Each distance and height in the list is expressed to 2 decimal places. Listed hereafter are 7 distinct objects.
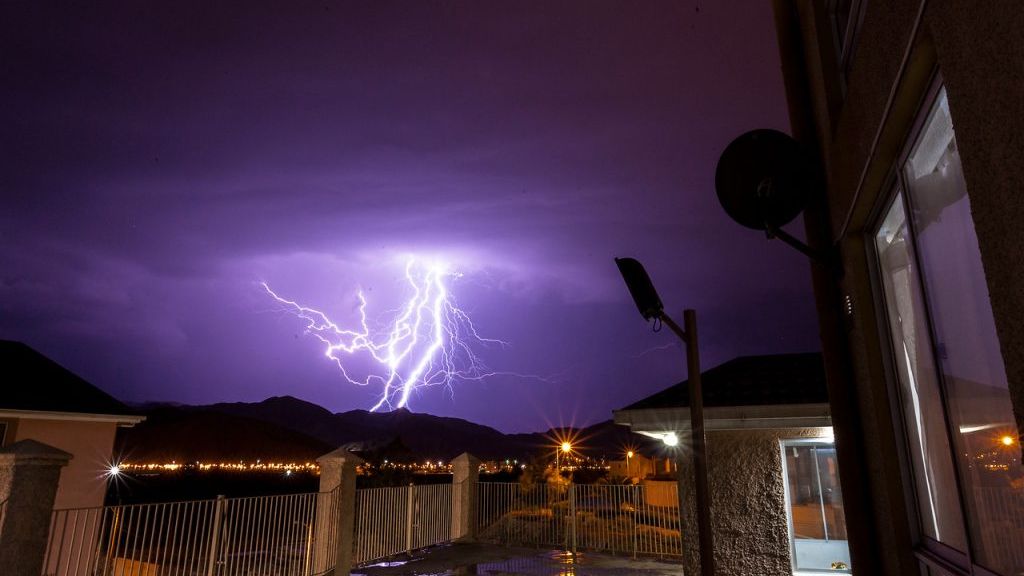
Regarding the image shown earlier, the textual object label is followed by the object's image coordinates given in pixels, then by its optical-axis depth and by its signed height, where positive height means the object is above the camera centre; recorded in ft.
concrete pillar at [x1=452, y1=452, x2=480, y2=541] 42.91 -2.60
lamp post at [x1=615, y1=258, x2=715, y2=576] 16.57 +2.97
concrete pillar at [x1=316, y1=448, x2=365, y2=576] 29.58 -1.88
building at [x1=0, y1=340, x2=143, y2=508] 32.89 +2.17
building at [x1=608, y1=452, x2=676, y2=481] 119.96 -1.25
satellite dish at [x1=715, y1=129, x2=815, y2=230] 13.14 +6.08
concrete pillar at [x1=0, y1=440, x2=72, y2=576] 16.11 -1.24
